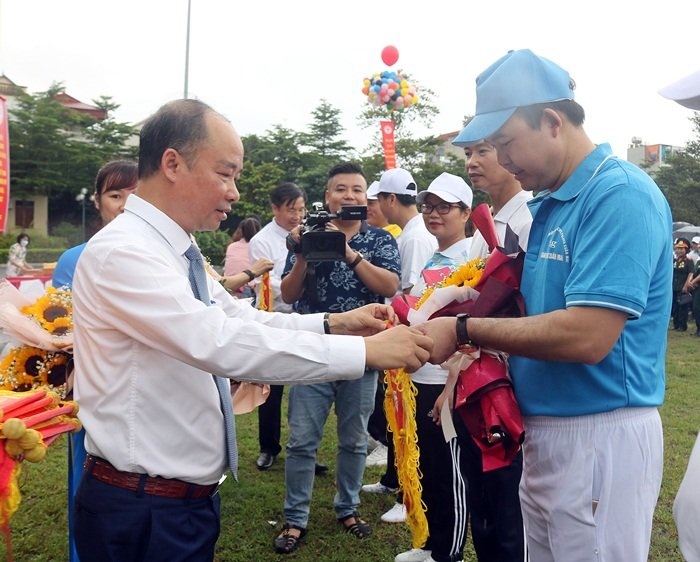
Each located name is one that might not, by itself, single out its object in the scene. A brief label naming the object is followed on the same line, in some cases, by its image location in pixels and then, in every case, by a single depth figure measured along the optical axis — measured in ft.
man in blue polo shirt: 6.02
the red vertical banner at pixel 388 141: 49.06
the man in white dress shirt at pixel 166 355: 6.25
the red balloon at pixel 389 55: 50.85
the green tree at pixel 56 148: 116.26
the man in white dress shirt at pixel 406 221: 14.82
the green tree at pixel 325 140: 130.92
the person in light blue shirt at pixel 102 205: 10.27
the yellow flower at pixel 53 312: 8.89
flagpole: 60.59
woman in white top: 11.24
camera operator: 13.06
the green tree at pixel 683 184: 114.83
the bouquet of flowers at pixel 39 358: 6.78
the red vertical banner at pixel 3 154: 31.55
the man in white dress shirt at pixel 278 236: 18.62
